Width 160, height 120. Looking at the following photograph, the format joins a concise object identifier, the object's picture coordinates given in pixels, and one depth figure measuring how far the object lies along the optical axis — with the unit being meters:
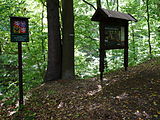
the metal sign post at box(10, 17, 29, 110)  4.20
